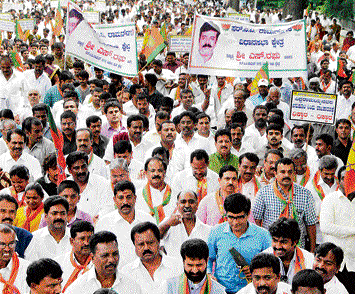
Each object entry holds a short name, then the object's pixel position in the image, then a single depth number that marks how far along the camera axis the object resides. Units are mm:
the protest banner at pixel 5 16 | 18481
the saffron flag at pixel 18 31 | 18359
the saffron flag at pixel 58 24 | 19453
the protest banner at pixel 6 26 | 18016
